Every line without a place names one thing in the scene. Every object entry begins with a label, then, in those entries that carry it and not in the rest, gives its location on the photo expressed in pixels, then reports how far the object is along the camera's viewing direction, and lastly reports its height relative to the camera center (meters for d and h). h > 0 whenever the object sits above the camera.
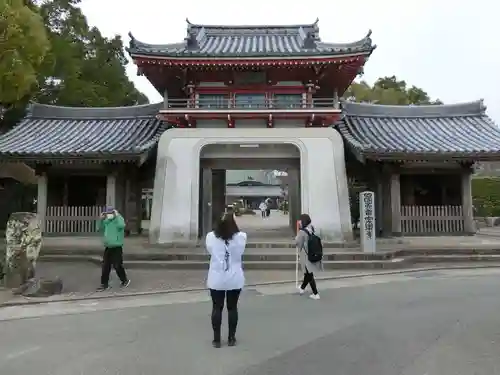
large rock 8.80 -0.66
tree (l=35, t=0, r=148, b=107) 24.41 +9.66
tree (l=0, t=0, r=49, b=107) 9.47 +3.96
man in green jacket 9.03 -0.50
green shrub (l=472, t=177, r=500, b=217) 29.25 +1.18
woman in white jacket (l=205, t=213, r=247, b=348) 5.08 -0.63
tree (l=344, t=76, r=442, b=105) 40.97 +11.88
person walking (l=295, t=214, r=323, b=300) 8.02 -0.64
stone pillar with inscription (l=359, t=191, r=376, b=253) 12.43 -0.19
